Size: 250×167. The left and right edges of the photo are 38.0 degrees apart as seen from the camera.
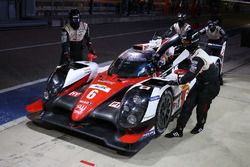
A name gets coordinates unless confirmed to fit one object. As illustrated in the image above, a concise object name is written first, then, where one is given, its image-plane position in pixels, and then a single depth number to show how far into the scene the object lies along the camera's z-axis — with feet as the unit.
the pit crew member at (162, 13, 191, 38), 28.81
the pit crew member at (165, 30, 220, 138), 18.69
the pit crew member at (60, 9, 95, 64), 24.07
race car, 16.75
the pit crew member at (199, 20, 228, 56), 28.63
